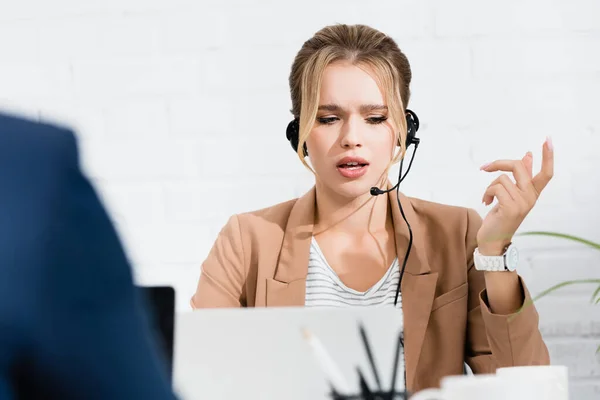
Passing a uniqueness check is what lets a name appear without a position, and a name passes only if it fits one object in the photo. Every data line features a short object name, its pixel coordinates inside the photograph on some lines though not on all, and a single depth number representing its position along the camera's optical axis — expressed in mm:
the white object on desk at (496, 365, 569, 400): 1956
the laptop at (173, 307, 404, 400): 2039
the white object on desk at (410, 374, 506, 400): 1926
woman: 2537
